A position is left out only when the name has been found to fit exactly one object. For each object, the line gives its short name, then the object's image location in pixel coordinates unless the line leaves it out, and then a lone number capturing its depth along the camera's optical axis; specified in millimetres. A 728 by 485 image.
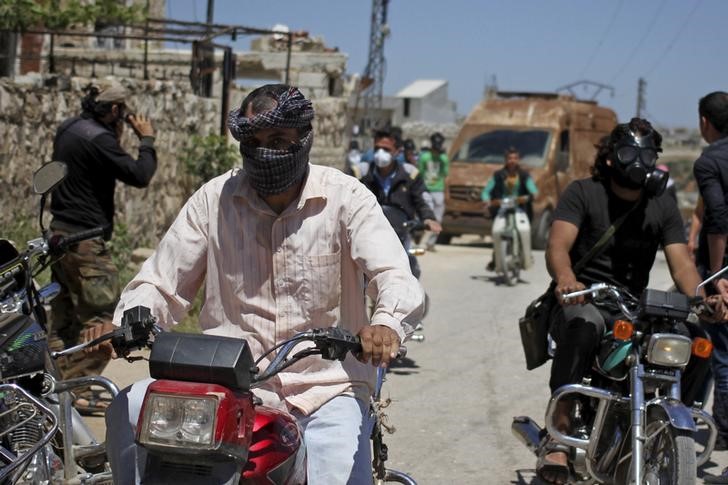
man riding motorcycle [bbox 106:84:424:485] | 3623
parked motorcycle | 4133
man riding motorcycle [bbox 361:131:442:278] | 10312
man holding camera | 7211
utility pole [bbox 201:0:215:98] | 15367
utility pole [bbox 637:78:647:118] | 64625
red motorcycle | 2773
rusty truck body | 21188
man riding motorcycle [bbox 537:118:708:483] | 5551
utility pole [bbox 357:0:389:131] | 47438
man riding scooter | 15617
